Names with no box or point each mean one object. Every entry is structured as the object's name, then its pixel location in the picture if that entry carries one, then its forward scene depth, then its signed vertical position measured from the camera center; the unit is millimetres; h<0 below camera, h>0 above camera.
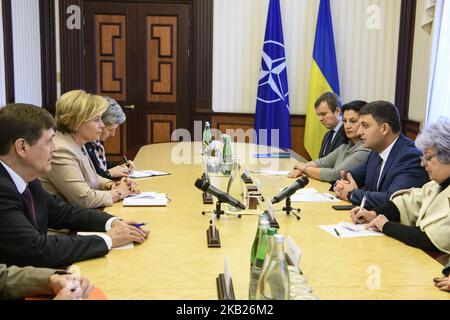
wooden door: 6809 +62
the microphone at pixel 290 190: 2570 -591
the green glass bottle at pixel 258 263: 1470 -576
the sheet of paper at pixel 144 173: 3592 -751
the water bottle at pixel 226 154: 3648 -629
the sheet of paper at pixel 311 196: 2992 -739
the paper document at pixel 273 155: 4710 -771
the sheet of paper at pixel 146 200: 2754 -722
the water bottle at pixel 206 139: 4883 -661
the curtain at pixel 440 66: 5008 +93
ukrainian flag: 6531 +68
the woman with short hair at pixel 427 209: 2139 -611
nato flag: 6578 -205
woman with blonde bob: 2732 -496
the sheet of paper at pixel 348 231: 2289 -714
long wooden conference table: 1644 -704
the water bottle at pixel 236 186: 2702 -611
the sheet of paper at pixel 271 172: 3798 -754
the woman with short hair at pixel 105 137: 3695 -583
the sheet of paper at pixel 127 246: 2033 -709
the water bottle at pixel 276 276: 1269 -507
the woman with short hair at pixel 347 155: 3677 -608
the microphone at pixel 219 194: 2410 -589
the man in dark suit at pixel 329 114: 4625 -376
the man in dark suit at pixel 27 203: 1784 -493
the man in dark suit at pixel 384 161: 2915 -514
